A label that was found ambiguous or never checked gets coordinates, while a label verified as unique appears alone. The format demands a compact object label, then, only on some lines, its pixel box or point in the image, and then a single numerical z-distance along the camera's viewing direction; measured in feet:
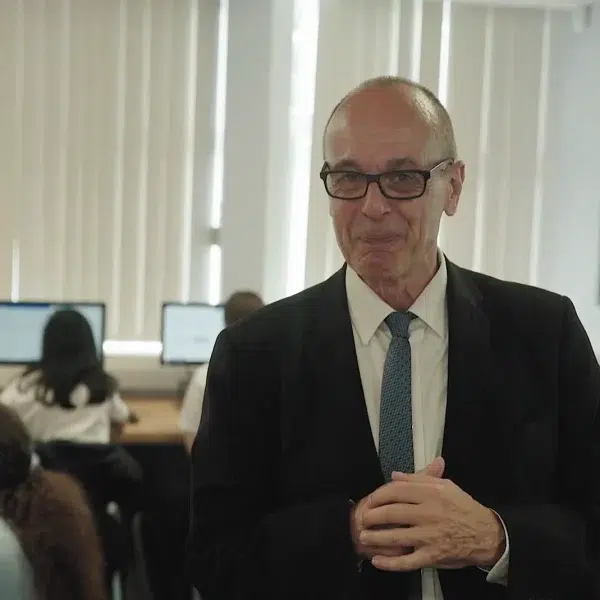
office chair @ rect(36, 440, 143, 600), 8.28
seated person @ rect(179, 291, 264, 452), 10.37
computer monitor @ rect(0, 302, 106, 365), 12.15
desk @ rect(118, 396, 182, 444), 10.58
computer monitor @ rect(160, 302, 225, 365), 13.08
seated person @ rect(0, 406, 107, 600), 5.31
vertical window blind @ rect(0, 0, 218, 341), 13.34
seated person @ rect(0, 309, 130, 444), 10.06
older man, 3.07
